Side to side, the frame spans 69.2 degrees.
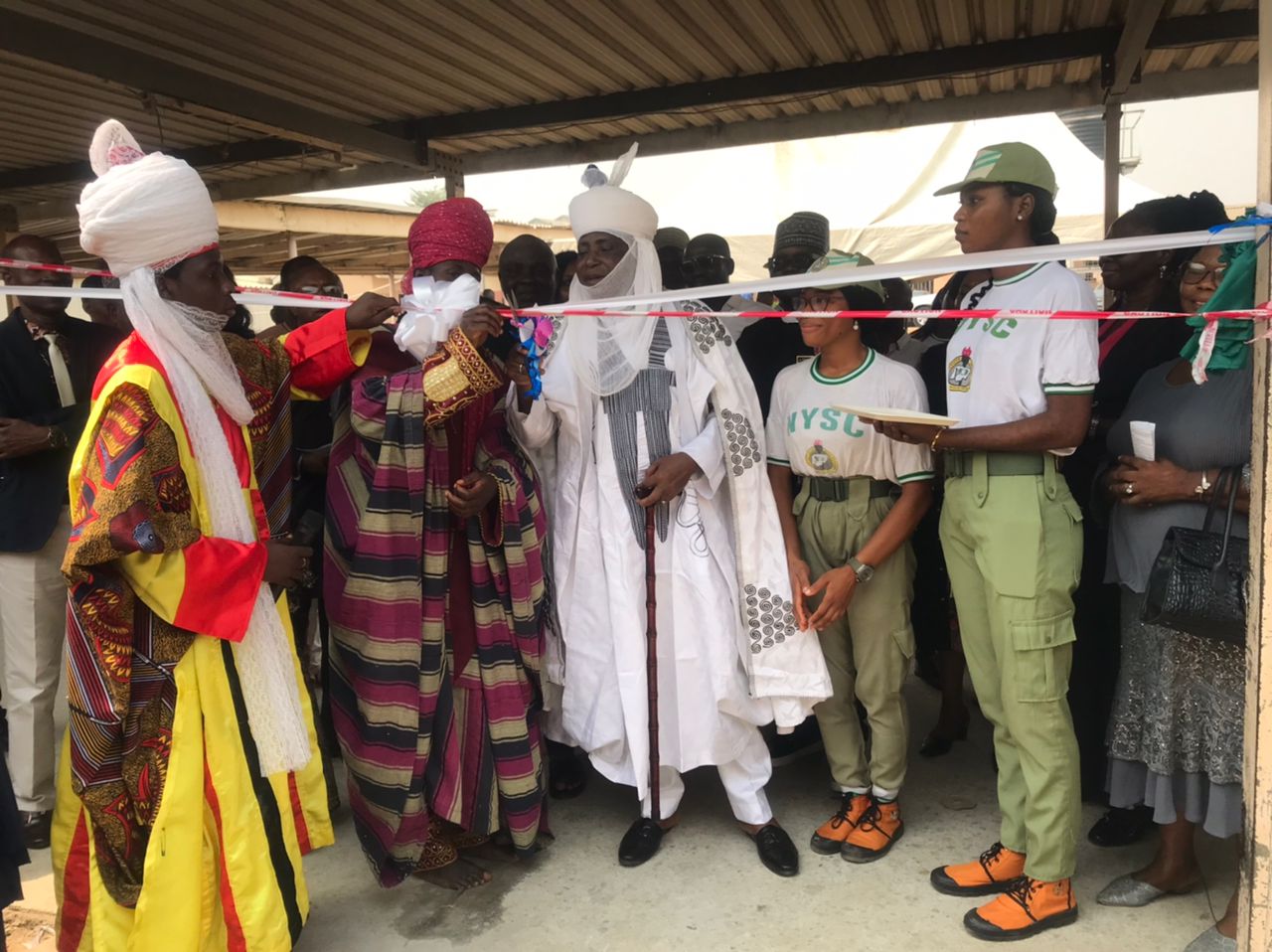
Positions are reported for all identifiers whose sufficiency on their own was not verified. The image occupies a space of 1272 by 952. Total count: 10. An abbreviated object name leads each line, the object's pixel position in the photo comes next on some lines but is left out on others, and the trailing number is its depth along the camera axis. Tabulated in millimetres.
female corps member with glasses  2979
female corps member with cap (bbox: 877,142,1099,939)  2504
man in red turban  2701
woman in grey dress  2455
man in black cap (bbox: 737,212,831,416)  3930
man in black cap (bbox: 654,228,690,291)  4742
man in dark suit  3254
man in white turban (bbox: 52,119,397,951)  2172
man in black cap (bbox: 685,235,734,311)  4602
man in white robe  3064
